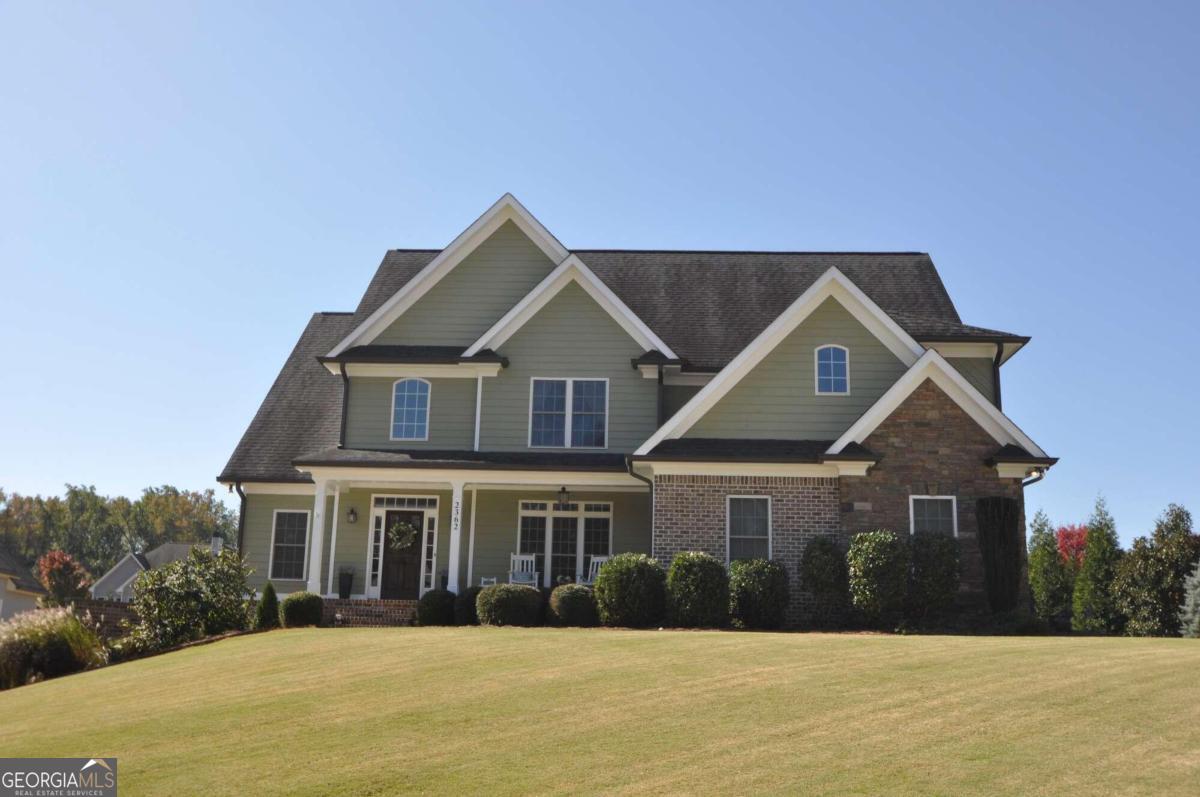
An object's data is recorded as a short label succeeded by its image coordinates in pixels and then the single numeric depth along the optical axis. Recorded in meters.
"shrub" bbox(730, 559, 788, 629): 20.08
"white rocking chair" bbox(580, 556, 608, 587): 23.52
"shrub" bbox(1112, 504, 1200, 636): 21.25
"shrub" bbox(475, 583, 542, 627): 20.19
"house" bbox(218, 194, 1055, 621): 21.67
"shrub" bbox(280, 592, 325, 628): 20.81
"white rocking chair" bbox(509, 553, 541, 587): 23.97
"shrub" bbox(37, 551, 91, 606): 50.84
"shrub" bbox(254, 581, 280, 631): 21.31
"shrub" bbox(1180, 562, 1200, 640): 20.08
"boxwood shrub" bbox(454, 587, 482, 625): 21.50
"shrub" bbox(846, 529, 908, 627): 19.69
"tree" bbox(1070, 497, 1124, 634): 23.92
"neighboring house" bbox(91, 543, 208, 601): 65.75
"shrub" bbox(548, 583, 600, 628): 20.16
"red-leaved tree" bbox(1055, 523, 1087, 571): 37.66
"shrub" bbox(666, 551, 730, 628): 19.67
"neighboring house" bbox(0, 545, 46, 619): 48.56
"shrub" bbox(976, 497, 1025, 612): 20.62
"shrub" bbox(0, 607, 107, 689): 18.70
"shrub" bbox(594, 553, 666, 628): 19.78
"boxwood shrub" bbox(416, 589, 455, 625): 21.56
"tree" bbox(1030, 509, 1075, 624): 29.72
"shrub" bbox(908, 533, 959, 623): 19.80
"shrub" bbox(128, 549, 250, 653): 20.72
